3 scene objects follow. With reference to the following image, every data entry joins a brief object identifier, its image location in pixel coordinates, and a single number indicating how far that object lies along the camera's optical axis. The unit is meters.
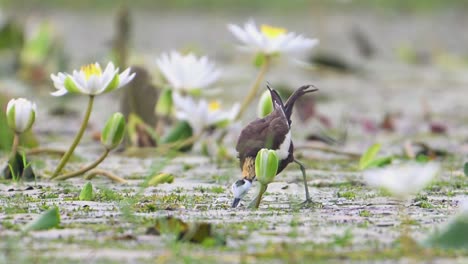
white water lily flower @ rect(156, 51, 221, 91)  8.11
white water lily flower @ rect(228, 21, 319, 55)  7.75
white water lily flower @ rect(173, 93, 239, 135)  7.81
